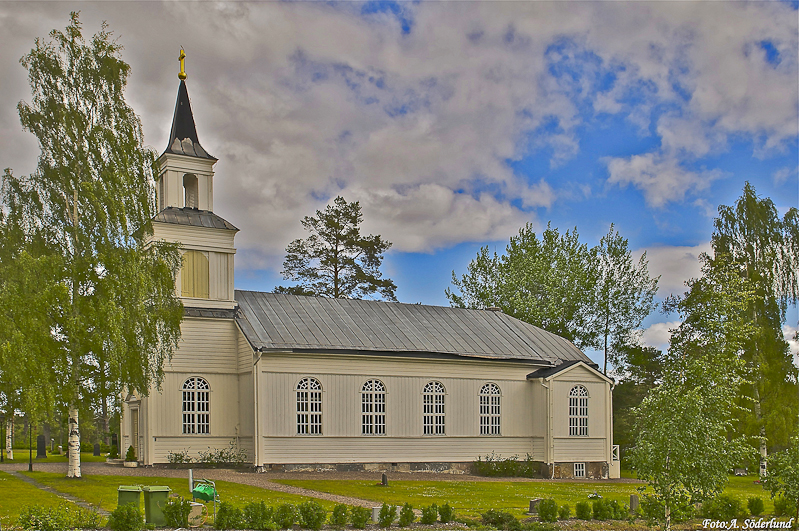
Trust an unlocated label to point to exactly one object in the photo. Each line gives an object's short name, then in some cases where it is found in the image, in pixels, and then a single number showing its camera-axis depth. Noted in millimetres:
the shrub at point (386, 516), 15914
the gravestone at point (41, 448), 35875
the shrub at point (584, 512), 17625
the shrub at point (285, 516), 15289
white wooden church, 28828
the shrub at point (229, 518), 14938
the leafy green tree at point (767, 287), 33656
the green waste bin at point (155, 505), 15273
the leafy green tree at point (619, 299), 47906
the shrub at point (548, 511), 17172
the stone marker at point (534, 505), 18031
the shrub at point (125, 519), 14365
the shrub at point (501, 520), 16438
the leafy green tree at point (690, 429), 14445
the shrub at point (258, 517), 15055
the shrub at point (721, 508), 18250
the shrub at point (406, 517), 15992
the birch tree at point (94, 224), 22844
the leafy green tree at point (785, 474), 16250
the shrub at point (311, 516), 15336
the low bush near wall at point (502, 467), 31766
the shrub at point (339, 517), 15820
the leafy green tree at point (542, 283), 45625
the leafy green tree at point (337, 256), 49875
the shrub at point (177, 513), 15039
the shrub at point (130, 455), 28938
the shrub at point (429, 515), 16234
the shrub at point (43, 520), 13562
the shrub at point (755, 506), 18859
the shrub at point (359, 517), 15664
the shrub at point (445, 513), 16469
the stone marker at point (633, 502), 18892
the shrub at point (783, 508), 18266
